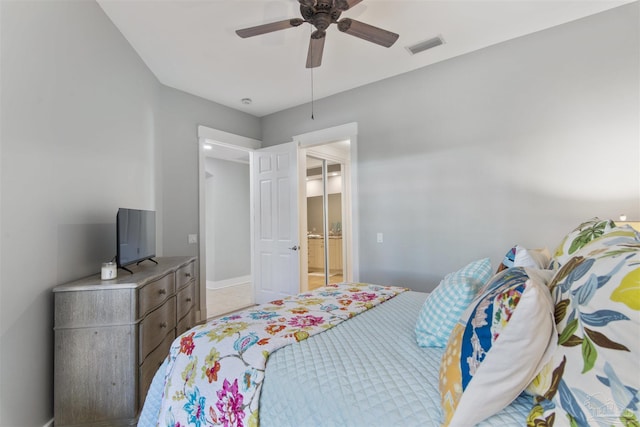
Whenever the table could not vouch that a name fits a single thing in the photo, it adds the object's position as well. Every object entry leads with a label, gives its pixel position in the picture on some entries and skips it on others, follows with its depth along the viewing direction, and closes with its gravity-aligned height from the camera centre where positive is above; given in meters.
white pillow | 0.72 -0.35
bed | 0.64 -0.44
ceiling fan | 1.81 +1.28
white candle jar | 1.91 -0.29
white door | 4.03 +0.02
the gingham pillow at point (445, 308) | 1.22 -0.38
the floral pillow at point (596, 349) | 0.60 -0.29
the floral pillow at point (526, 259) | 1.33 -0.20
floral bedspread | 1.11 -0.57
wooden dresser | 1.72 -0.74
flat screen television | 2.06 -0.08
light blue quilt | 0.87 -0.54
